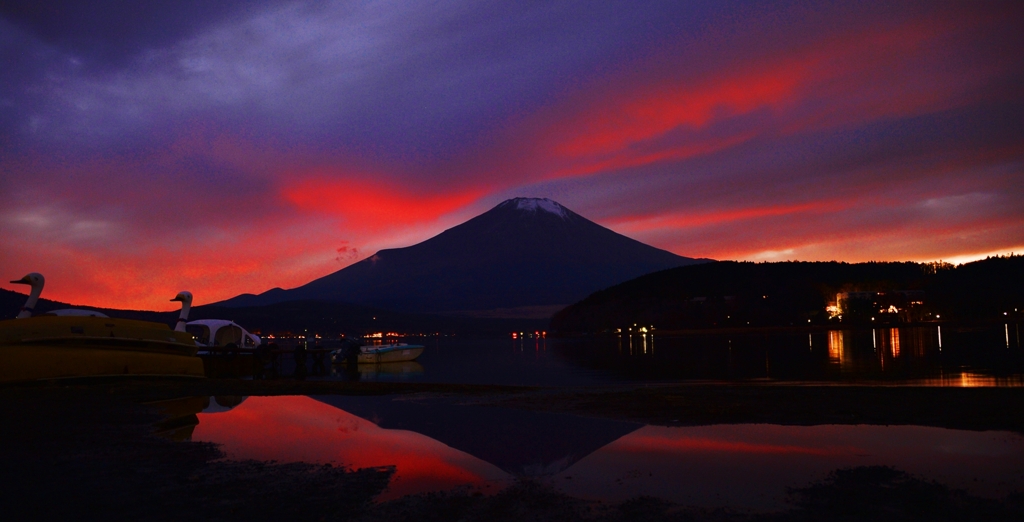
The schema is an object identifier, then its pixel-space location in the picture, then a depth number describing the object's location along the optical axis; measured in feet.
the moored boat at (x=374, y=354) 187.08
